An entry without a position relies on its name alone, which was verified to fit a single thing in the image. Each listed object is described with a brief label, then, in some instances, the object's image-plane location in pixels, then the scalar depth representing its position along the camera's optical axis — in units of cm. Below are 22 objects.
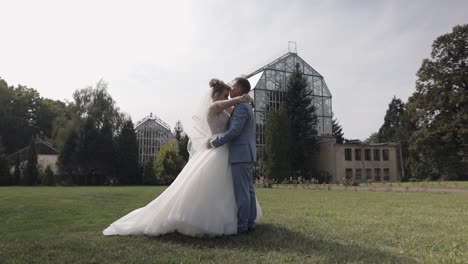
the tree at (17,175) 3428
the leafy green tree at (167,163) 3659
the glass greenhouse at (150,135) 4513
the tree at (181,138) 4419
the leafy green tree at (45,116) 5545
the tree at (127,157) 3928
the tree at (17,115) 4859
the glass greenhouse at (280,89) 4225
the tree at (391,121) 6172
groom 455
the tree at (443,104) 2908
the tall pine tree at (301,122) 4100
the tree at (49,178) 3366
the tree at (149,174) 3803
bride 424
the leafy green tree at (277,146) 3700
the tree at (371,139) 8344
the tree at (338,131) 5749
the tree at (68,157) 3722
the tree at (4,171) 3366
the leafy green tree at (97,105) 4006
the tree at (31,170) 3412
